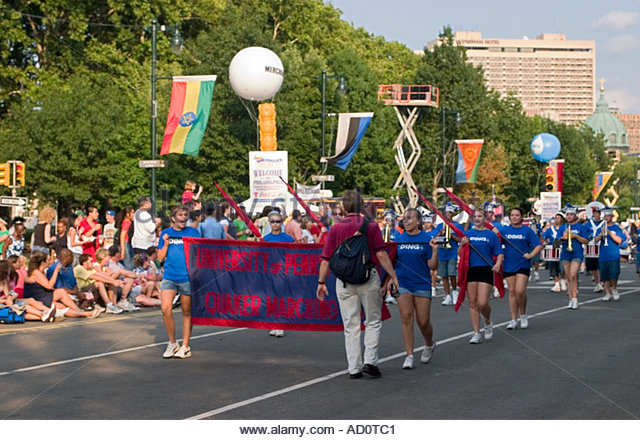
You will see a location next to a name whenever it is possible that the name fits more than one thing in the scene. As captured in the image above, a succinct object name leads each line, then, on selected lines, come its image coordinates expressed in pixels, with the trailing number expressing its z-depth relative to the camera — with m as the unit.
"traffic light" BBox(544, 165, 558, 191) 49.20
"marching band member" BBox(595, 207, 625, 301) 20.80
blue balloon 57.50
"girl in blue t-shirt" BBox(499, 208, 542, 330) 14.92
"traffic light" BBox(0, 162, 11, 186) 31.47
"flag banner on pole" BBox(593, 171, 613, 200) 82.38
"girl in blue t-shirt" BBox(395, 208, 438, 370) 11.05
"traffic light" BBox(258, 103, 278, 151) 33.75
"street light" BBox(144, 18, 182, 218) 29.47
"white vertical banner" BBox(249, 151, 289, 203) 30.30
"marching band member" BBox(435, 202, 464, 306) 20.11
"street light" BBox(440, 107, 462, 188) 62.73
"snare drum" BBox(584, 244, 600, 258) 21.78
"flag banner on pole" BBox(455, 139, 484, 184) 54.97
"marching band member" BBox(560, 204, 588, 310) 19.12
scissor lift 65.12
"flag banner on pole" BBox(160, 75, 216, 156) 28.69
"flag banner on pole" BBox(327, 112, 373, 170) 38.34
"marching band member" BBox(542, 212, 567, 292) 23.79
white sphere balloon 32.03
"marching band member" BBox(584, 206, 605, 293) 21.27
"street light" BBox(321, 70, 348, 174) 40.44
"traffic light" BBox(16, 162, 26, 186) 32.78
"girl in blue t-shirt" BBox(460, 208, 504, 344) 13.41
